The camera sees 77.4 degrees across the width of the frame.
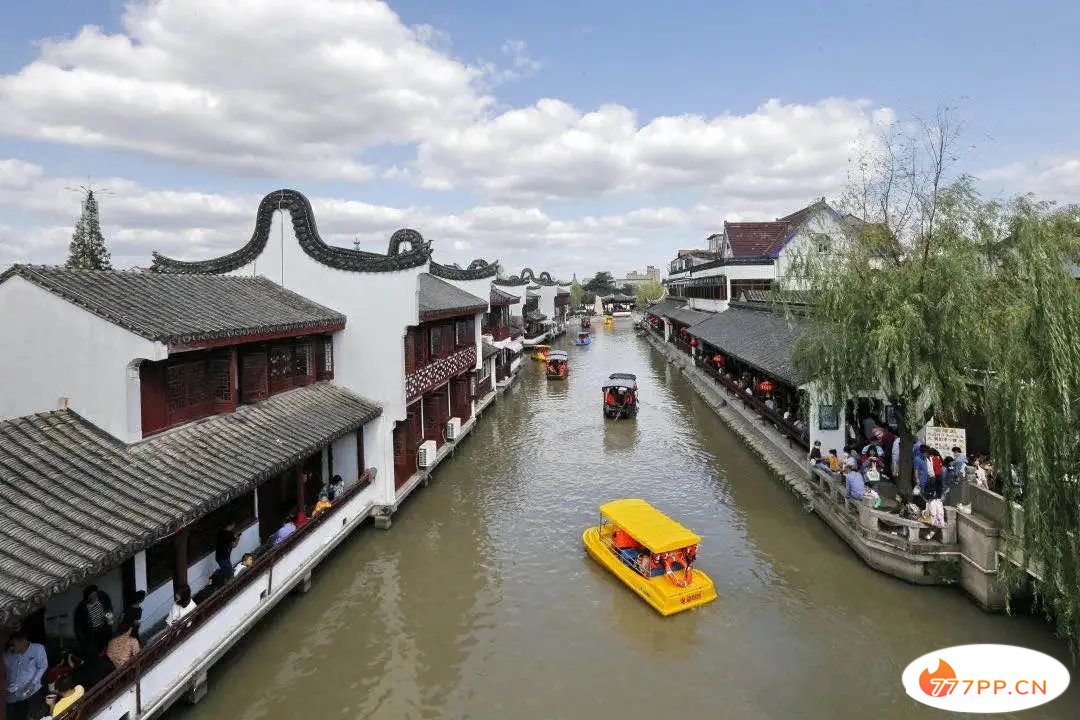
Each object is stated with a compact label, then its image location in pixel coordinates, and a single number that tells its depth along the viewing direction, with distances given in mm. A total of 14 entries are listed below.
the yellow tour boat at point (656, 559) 13078
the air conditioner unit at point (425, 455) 20469
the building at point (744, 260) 49438
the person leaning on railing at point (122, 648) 8711
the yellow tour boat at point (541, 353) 56469
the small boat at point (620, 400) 31906
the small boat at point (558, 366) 46500
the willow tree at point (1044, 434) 9031
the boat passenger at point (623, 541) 14776
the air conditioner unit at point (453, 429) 24719
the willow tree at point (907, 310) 13977
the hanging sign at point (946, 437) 15633
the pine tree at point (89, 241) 52625
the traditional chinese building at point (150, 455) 8047
